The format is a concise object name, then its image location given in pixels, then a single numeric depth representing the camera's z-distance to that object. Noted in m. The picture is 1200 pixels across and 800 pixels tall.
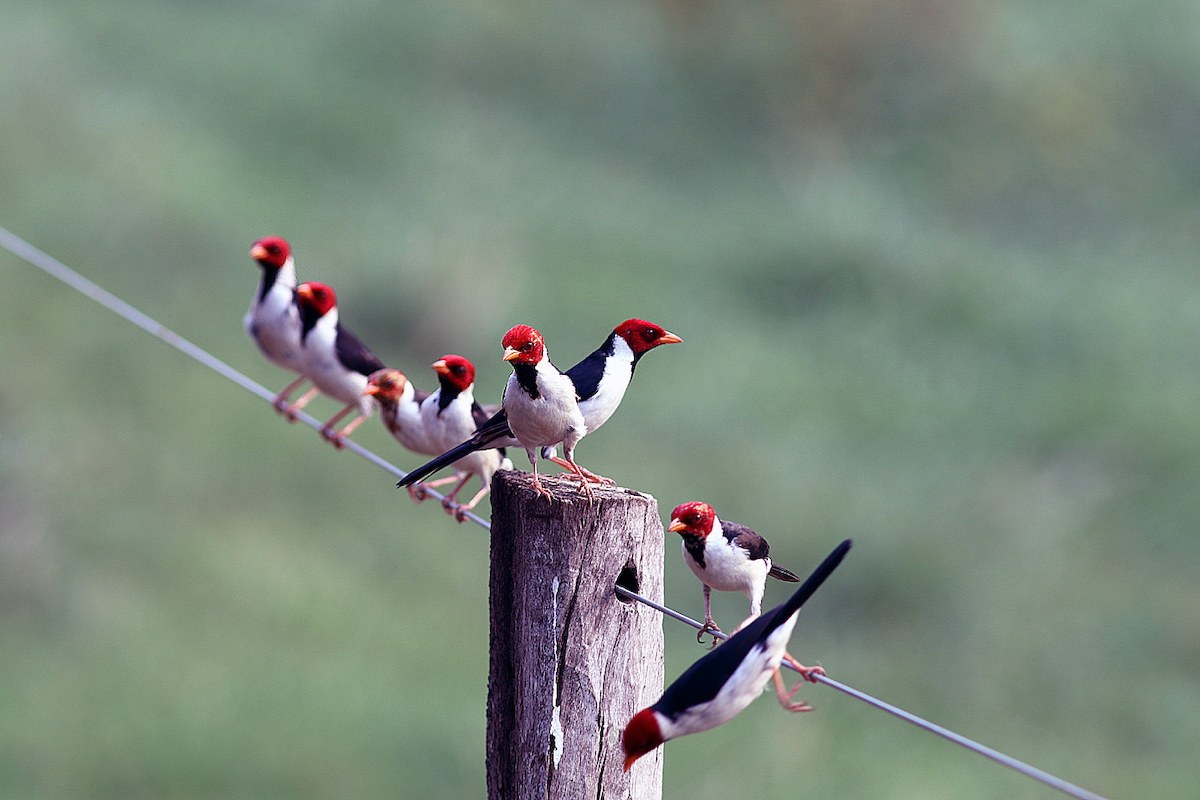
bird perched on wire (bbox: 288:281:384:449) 8.63
